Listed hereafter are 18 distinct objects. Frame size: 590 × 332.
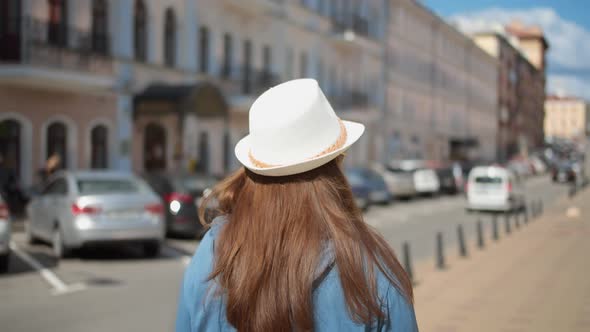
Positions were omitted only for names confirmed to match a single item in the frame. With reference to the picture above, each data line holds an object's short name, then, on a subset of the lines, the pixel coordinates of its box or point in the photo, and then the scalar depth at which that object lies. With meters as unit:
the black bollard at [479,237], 14.68
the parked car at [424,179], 34.91
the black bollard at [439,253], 11.59
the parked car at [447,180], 37.66
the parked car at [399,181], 31.50
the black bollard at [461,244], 13.11
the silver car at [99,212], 12.06
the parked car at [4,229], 10.49
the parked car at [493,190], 25.83
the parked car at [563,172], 53.81
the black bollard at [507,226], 17.80
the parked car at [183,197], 15.71
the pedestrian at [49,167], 20.39
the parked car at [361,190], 24.88
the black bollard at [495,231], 16.30
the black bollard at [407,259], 10.02
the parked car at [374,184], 27.25
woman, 2.03
